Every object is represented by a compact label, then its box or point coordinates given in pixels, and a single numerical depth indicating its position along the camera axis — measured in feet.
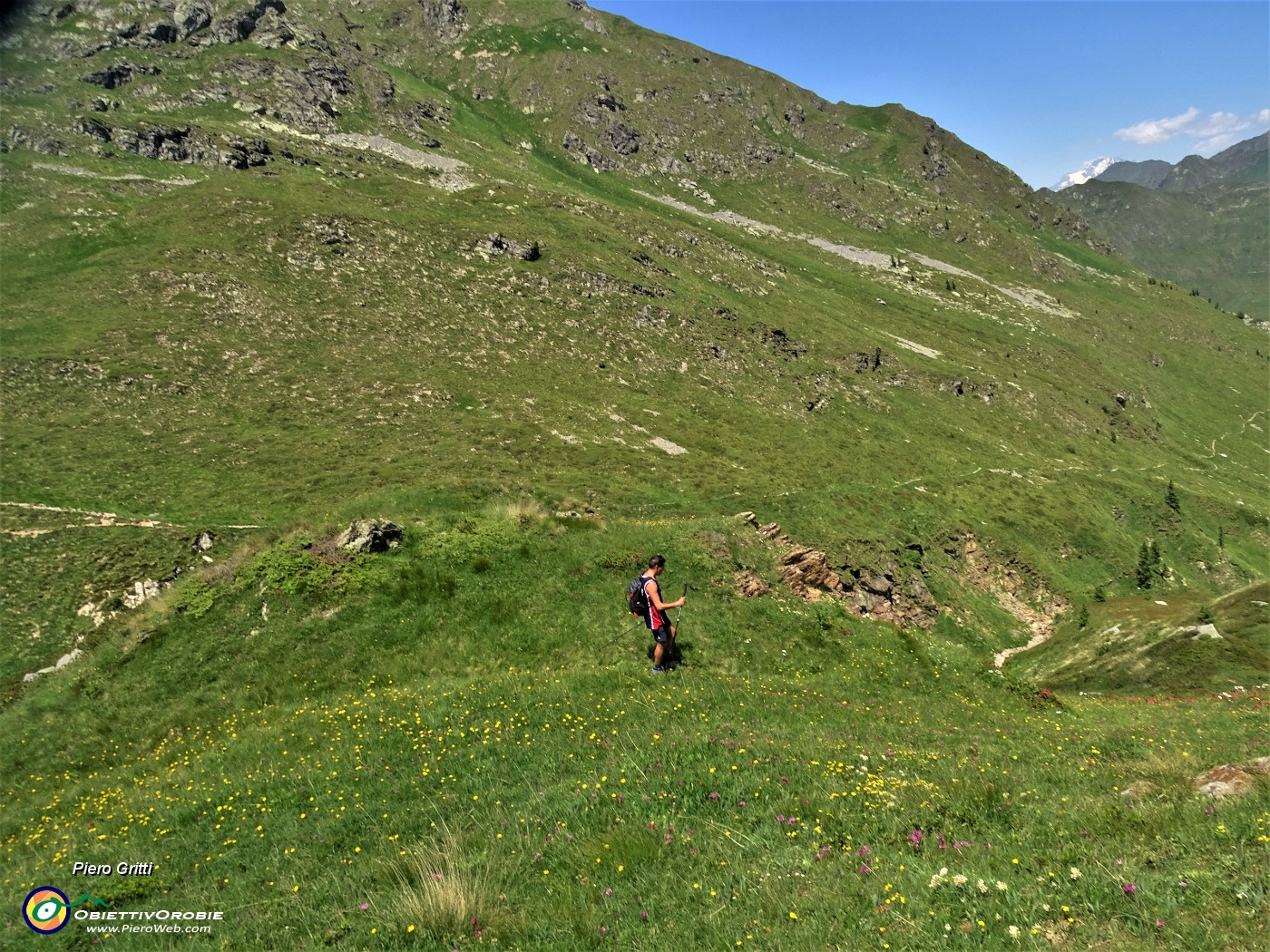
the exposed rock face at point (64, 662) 74.02
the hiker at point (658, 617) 57.31
